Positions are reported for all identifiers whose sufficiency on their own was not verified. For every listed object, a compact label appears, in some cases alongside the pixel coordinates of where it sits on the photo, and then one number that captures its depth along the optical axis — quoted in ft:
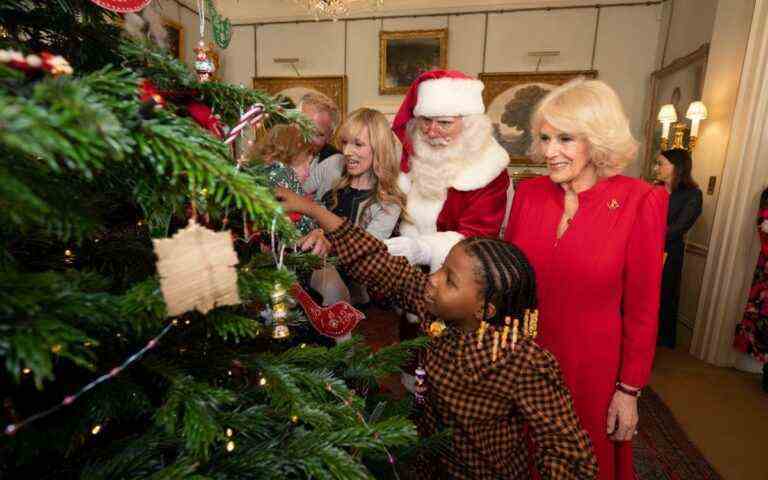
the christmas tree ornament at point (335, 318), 4.38
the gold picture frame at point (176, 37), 18.72
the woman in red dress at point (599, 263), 4.96
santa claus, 7.25
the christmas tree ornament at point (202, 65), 2.41
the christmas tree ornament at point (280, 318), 3.00
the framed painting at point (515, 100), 20.95
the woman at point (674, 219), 13.32
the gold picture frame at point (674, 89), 15.71
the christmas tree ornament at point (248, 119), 2.06
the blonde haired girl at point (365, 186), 7.15
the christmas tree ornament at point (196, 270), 1.58
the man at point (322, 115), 10.05
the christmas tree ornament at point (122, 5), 2.07
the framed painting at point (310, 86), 22.91
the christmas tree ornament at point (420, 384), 4.41
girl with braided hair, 3.55
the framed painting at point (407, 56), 21.47
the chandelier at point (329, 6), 16.31
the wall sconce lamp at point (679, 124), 14.14
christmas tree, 1.22
